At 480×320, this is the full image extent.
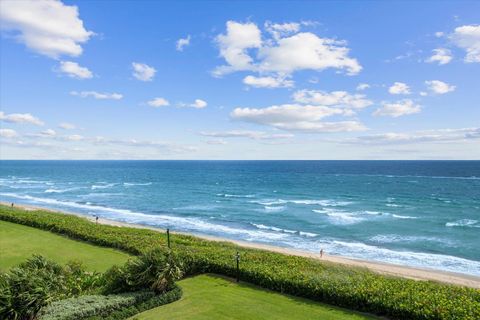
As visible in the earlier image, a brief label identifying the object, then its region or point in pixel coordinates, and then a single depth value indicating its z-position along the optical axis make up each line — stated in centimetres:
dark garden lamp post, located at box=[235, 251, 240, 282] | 1981
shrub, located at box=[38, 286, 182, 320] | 1441
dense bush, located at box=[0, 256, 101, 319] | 1326
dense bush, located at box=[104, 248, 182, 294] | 1689
